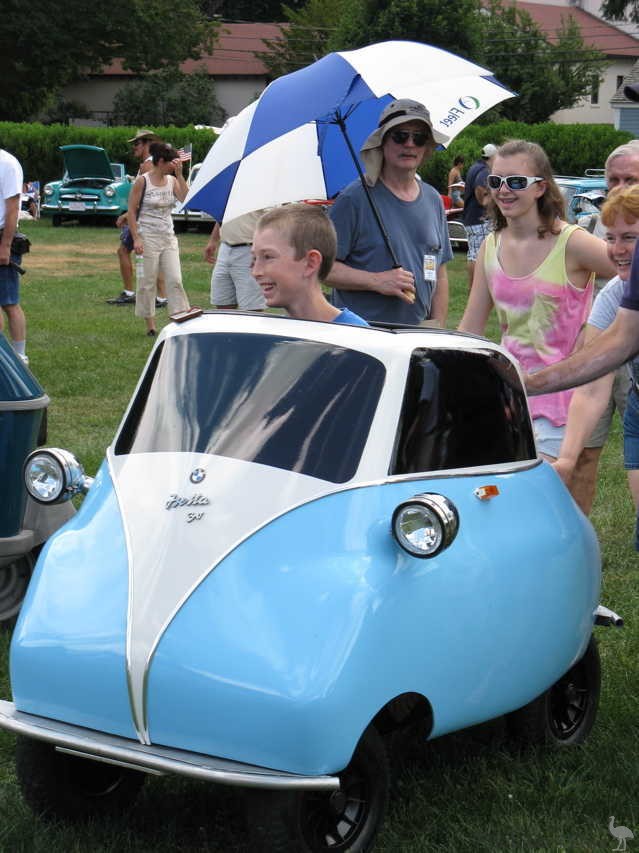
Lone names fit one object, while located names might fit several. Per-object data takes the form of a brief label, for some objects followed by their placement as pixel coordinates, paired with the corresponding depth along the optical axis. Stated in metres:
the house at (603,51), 81.38
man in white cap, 16.44
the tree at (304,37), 75.88
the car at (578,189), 21.88
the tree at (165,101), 66.38
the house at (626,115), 54.59
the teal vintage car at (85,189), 33.25
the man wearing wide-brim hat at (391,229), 5.90
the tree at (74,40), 58.47
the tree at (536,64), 65.75
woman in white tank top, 14.28
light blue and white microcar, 3.35
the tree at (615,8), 47.59
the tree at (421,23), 56.94
